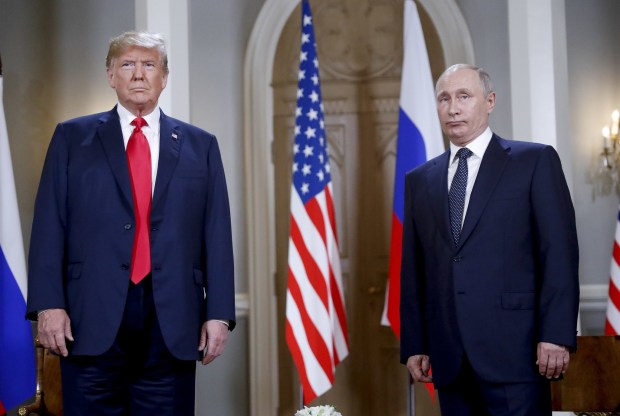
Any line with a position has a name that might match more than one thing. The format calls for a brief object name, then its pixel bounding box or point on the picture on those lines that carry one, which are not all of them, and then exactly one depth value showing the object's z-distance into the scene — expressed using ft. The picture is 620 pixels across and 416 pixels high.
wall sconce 15.46
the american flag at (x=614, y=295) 13.82
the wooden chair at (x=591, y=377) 11.23
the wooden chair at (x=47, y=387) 11.68
